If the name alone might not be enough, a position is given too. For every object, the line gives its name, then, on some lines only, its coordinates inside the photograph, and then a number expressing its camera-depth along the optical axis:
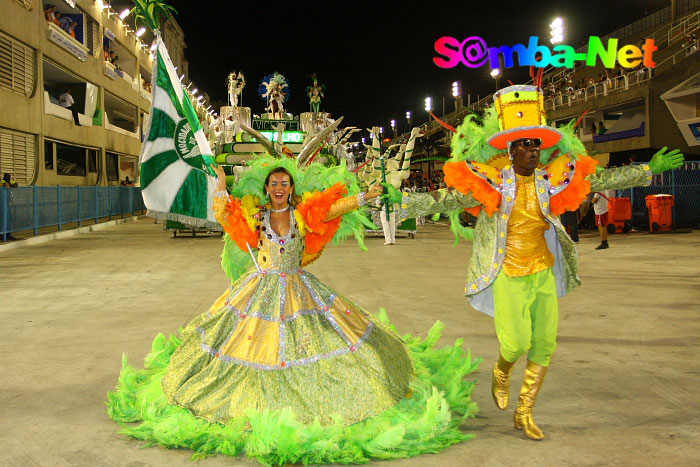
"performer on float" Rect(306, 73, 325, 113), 19.11
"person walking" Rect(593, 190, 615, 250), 15.26
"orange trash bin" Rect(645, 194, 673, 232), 19.95
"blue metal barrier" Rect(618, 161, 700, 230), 20.94
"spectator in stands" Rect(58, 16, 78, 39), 28.41
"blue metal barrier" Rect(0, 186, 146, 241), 17.53
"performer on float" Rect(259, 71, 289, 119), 18.91
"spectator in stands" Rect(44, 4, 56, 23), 25.23
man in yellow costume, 4.29
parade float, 17.80
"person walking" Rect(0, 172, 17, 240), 17.36
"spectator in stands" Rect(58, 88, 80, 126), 28.80
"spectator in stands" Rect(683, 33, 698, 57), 27.94
